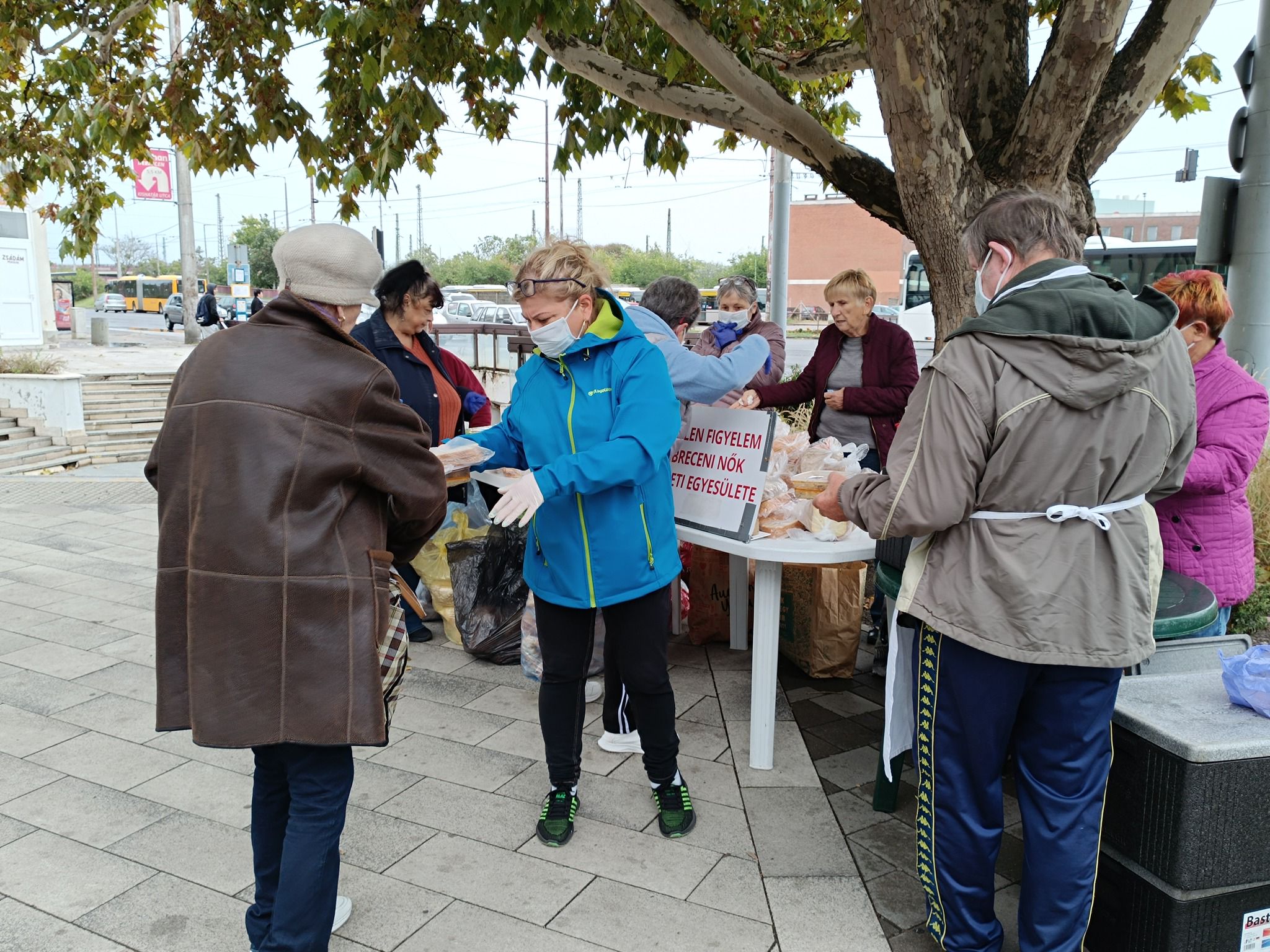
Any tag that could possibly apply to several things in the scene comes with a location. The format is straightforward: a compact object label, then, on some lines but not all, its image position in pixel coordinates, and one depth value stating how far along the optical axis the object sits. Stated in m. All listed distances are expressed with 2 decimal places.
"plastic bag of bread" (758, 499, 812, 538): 3.40
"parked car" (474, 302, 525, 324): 31.82
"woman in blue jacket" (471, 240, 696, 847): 2.74
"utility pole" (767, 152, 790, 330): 9.91
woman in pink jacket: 2.82
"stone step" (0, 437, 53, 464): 10.64
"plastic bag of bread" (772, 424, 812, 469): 3.90
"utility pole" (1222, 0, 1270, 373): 5.05
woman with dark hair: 4.51
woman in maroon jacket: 4.62
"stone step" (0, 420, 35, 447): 11.04
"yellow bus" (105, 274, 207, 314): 59.25
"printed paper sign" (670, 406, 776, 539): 3.38
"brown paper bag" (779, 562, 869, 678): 4.26
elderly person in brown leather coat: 1.95
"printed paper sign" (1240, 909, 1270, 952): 2.19
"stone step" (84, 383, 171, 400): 13.69
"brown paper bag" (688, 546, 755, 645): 4.78
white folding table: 3.23
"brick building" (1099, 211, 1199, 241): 68.62
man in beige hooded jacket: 2.02
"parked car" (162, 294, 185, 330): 47.47
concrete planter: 11.32
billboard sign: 24.78
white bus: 19.34
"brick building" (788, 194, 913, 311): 68.81
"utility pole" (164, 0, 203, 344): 26.88
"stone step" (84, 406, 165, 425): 12.75
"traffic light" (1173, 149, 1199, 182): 21.11
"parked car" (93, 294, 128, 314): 60.09
